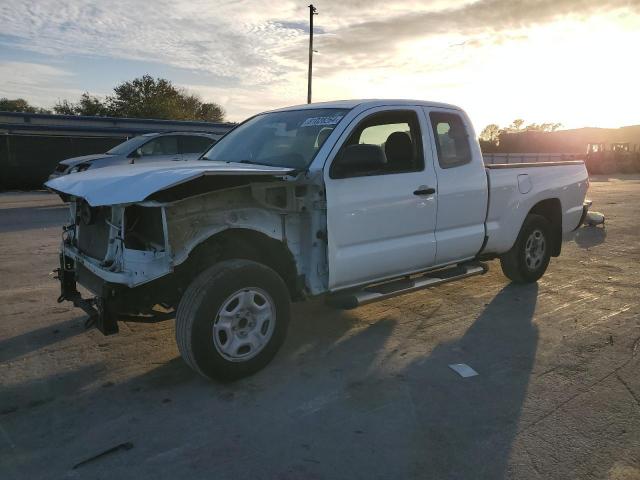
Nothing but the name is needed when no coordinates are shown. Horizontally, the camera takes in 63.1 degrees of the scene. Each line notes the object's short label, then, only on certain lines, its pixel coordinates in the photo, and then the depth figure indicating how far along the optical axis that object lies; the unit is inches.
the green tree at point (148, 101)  1870.1
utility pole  1181.1
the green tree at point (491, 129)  3493.6
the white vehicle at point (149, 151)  472.1
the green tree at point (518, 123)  4301.2
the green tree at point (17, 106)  2042.0
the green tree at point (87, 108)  1936.5
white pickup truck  134.8
